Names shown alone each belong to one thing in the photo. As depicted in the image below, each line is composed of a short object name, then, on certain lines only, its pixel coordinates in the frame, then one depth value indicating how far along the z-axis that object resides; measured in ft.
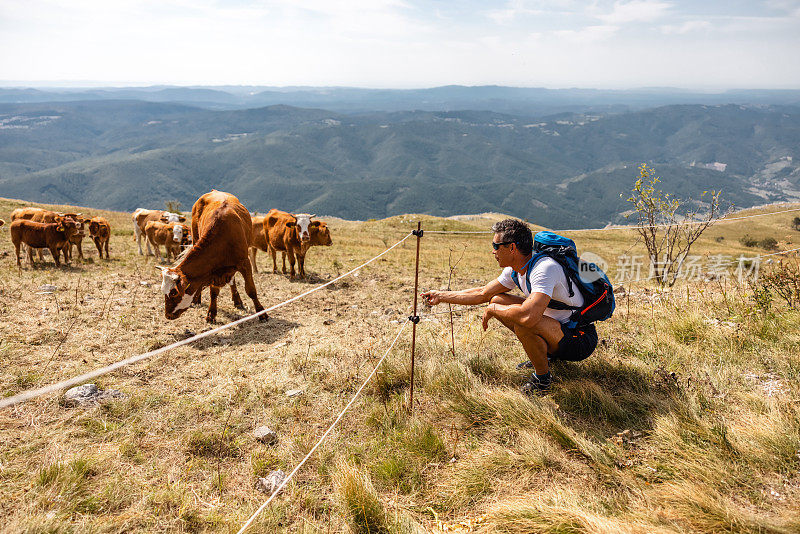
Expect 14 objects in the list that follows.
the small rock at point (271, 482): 13.33
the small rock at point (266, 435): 15.80
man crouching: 14.49
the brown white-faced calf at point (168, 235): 50.49
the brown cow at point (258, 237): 50.93
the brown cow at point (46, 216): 48.49
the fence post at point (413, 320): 15.37
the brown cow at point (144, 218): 60.85
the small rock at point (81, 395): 17.39
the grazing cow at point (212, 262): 26.68
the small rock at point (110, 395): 17.94
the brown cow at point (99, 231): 53.26
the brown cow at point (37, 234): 44.11
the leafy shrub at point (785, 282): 23.13
